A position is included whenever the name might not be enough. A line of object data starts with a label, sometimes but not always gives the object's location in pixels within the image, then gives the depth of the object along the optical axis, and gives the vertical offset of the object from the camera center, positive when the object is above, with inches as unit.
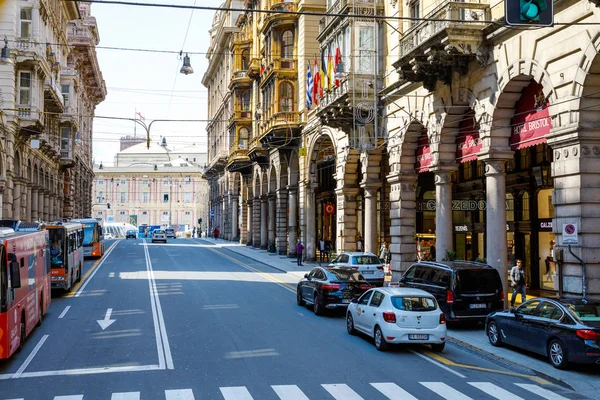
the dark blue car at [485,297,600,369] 499.2 -91.2
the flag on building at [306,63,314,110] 1525.6 +325.4
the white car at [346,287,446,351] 595.2 -90.9
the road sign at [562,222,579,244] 649.6 -12.8
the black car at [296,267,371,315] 815.7 -82.7
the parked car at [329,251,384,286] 1038.4 -67.9
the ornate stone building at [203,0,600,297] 666.2 +147.0
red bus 518.6 -57.7
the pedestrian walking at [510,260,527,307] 844.6 -76.8
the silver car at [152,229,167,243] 3075.8 -56.5
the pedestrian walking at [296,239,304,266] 1657.2 -74.1
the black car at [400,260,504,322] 713.6 -78.0
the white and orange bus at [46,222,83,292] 1020.5 -49.9
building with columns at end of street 5502.0 +302.7
